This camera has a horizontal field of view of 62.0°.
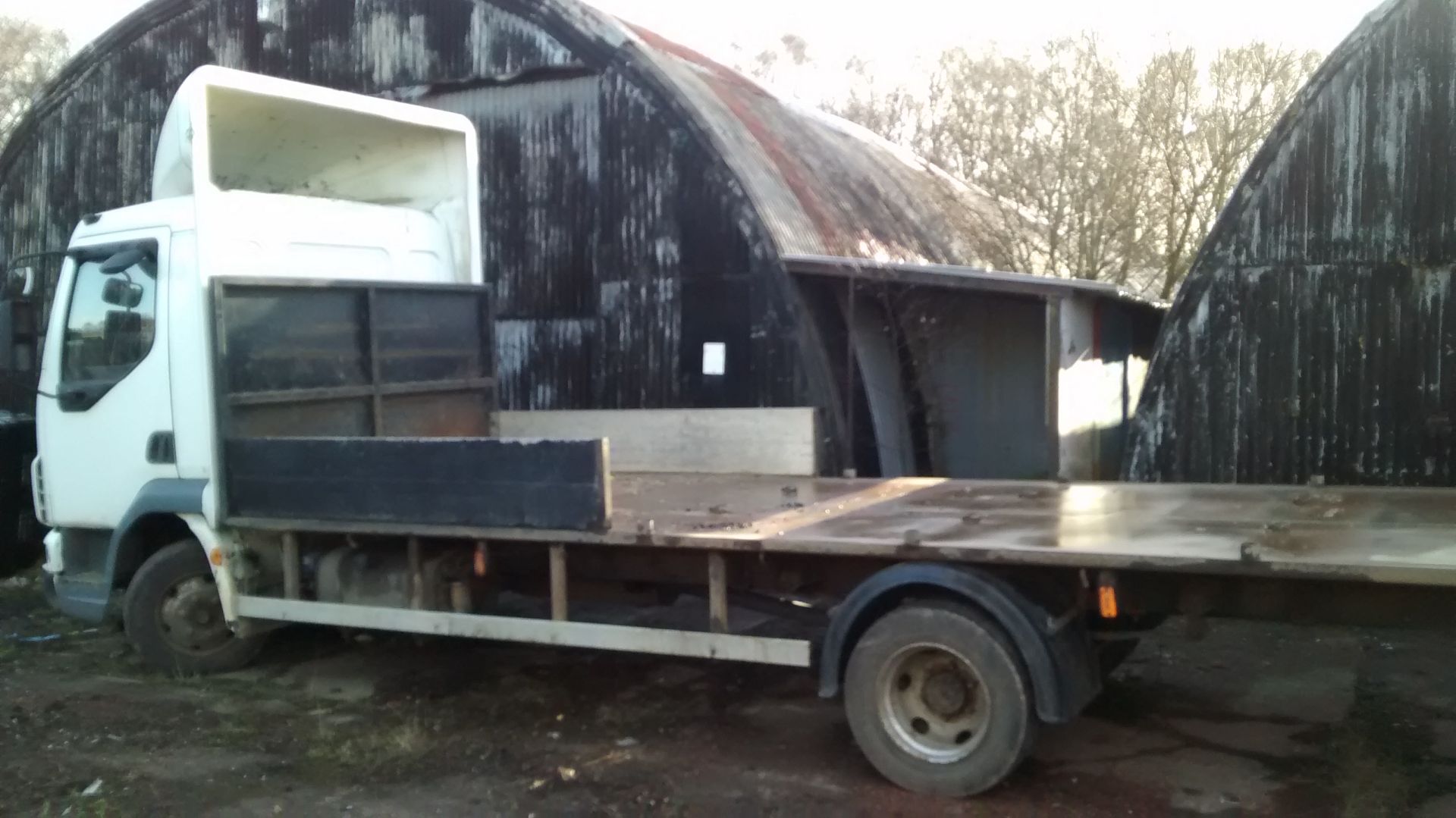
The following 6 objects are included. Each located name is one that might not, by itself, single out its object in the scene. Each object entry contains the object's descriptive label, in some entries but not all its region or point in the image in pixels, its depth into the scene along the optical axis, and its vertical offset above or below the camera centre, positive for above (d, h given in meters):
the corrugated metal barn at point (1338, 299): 10.07 +0.36
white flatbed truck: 5.13 -0.83
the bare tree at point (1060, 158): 16.22 +2.61
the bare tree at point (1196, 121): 16.05 +2.96
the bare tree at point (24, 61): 27.28 +7.36
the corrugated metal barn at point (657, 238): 11.88 +1.27
